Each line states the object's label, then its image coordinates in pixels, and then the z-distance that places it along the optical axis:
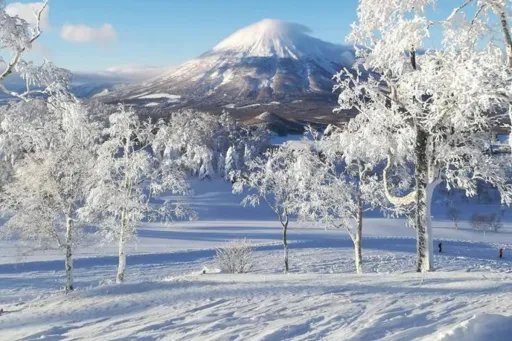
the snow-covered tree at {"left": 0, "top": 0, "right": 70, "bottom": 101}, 8.30
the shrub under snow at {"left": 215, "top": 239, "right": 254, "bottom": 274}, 29.89
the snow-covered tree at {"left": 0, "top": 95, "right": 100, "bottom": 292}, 23.05
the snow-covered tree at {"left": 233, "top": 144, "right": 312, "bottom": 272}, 30.47
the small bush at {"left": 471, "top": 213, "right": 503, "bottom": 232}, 62.01
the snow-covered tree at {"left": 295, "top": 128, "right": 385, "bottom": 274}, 24.20
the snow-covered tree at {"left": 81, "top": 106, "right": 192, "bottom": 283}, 23.66
